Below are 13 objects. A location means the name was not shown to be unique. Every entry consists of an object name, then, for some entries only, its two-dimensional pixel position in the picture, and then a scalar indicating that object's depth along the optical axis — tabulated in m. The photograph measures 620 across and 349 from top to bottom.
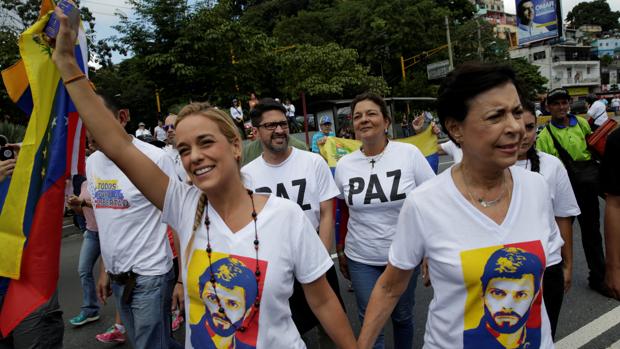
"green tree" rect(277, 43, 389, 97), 24.80
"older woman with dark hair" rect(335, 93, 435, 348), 3.02
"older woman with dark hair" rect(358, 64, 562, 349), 1.60
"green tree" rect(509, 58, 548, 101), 47.84
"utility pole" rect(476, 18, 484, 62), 35.00
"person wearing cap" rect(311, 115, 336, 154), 9.67
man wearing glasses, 3.29
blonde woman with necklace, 1.65
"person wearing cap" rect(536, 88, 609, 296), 4.46
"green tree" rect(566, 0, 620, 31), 112.00
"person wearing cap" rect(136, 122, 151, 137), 13.83
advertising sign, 54.50
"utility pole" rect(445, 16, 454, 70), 32.09
